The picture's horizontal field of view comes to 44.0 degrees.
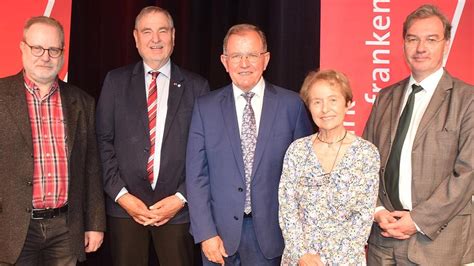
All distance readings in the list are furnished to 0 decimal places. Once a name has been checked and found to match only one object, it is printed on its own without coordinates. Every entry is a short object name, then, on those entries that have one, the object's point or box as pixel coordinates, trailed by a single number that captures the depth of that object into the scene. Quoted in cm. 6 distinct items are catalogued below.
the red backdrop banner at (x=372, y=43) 375
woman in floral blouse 260
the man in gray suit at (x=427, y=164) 274
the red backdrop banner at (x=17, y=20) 412
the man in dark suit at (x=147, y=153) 321
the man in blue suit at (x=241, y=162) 293
